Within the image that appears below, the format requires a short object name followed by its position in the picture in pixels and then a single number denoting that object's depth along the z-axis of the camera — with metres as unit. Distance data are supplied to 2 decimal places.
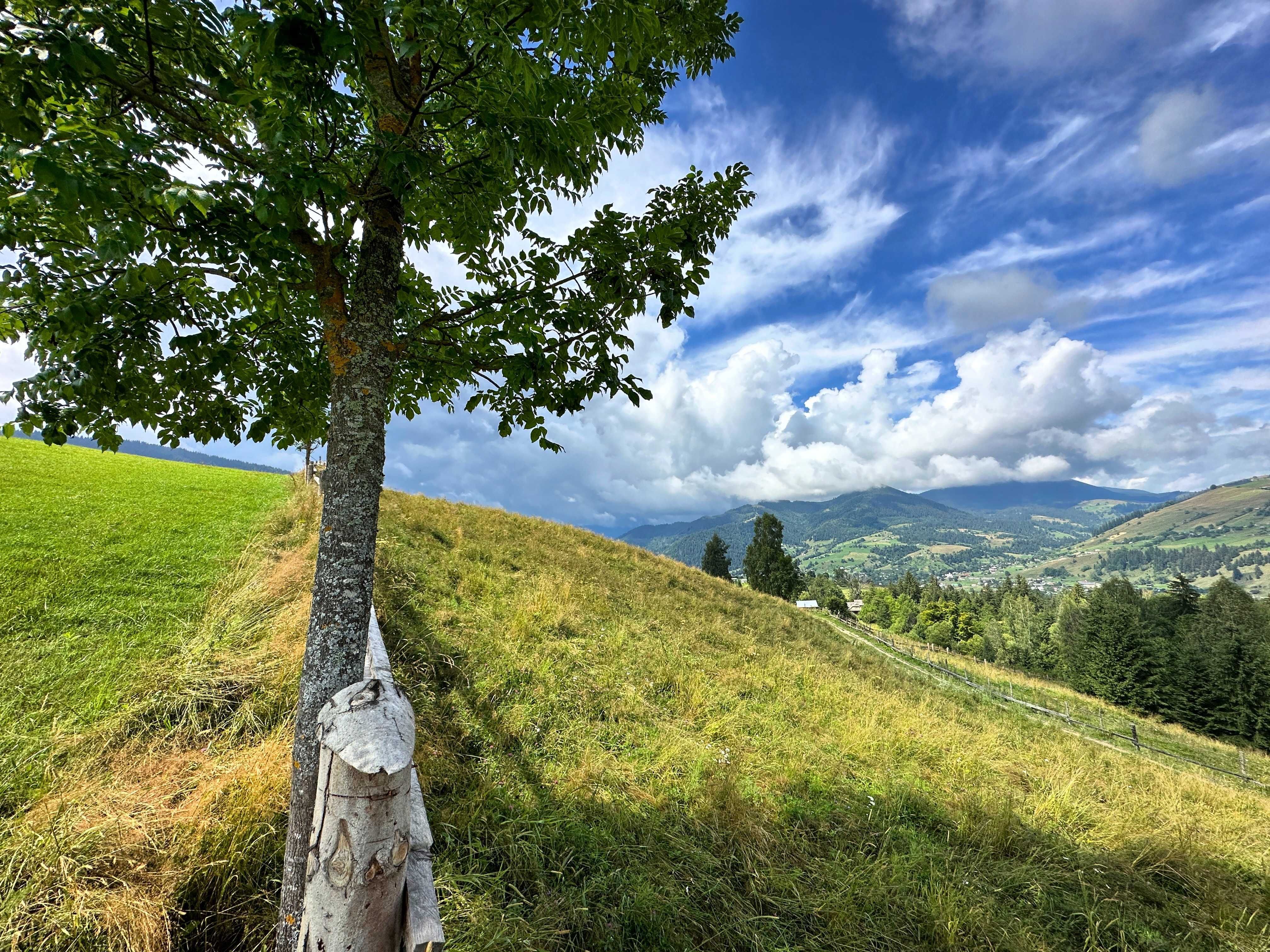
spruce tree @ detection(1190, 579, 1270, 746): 36.22
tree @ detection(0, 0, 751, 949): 1.86
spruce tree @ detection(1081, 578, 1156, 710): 40.50
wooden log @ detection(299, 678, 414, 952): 1.45
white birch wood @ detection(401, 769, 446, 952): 1.51
